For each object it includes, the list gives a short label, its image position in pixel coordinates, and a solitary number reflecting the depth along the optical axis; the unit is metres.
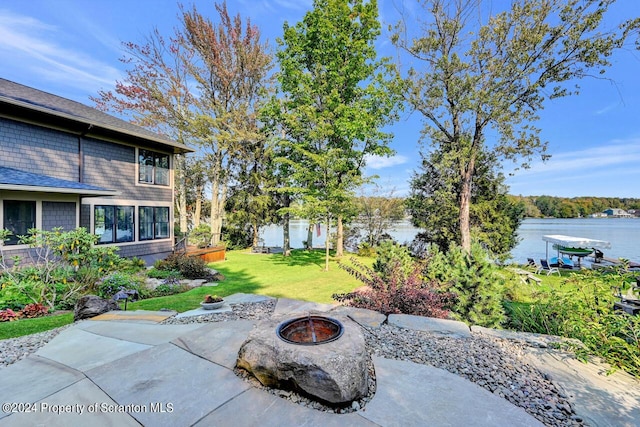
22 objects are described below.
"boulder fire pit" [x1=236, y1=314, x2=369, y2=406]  2.16
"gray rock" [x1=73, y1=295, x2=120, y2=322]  4.44
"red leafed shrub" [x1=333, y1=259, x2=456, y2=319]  4.85
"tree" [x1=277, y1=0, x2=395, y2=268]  12.31
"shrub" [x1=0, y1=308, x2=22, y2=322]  4.80
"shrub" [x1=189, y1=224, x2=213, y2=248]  14.70
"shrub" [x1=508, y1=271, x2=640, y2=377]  2.94
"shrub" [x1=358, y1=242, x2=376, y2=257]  16.47
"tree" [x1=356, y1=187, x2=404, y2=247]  18.22
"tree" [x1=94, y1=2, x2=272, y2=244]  17.11
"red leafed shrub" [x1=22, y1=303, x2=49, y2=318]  5.01
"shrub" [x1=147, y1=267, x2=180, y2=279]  8.68
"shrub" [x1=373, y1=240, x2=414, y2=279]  6.61
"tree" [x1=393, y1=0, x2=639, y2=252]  9.54
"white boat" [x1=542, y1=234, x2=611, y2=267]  11.27
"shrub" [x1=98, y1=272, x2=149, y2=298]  6.20
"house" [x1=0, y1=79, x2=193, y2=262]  8.12
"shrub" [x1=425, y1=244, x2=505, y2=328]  4.87
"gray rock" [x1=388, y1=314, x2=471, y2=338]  3.74
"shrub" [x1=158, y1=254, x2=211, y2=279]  9.04
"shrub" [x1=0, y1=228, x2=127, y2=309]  5.47
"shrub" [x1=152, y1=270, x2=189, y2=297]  7.19
